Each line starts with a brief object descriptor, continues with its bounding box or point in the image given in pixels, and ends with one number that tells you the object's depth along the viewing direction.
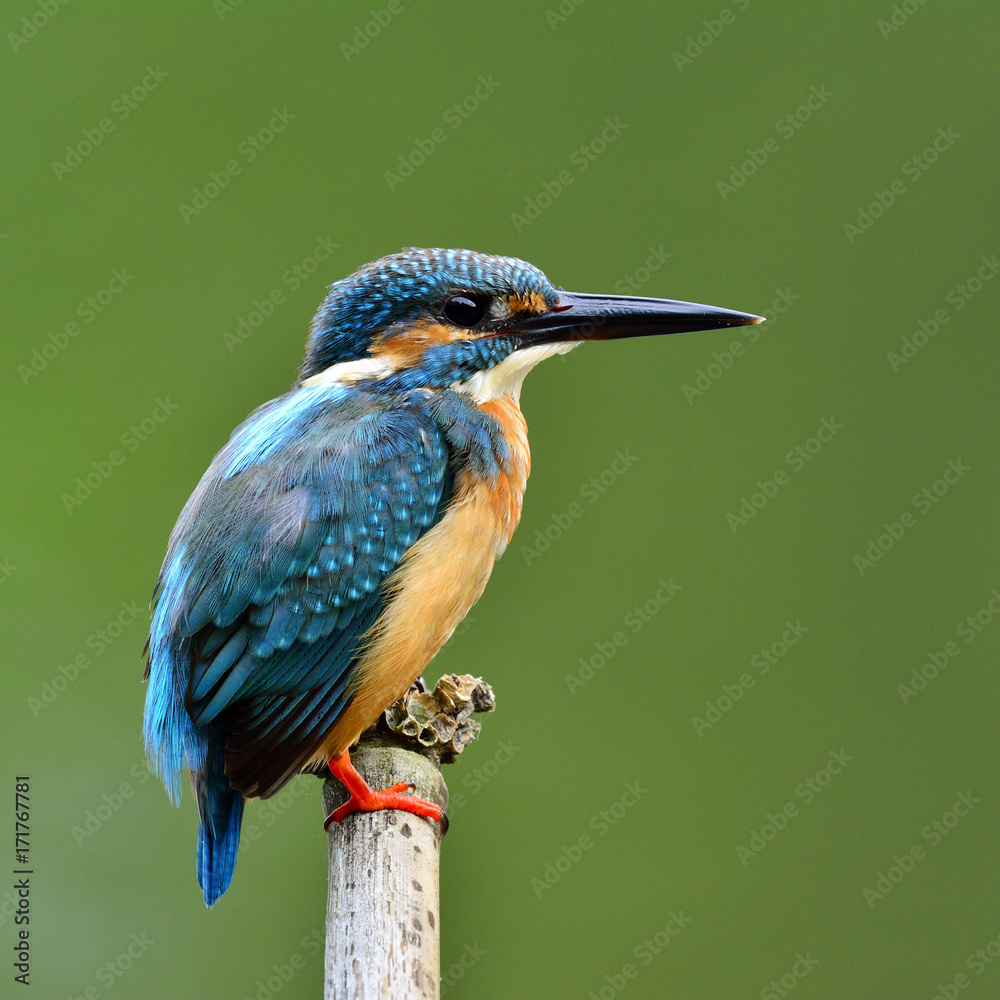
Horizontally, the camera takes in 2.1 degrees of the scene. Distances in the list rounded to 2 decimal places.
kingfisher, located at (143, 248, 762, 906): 4.67
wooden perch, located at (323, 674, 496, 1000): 4.63
